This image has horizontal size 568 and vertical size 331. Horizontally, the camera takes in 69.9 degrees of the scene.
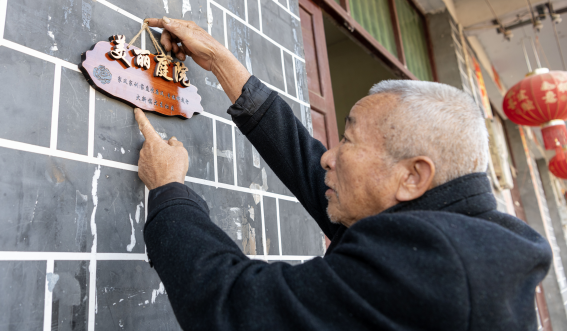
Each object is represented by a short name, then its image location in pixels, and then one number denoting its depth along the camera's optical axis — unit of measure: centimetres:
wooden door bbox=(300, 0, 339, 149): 192
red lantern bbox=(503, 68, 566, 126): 329
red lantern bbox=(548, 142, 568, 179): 457
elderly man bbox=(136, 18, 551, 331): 60
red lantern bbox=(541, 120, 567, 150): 360
